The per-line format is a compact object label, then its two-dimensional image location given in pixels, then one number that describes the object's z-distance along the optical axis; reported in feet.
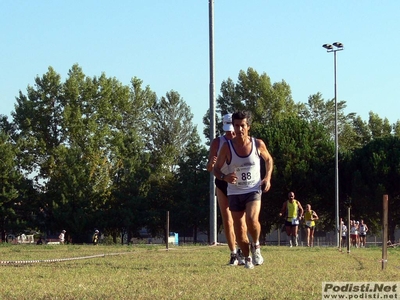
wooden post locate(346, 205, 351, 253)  65.99
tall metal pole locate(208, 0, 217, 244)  100.22
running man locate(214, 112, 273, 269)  38.65
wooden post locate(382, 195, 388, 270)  41.68
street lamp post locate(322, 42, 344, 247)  196.66
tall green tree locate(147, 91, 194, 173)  321.73
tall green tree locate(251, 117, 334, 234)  223.30
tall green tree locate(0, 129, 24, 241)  255.50
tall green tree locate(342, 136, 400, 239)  213.87
